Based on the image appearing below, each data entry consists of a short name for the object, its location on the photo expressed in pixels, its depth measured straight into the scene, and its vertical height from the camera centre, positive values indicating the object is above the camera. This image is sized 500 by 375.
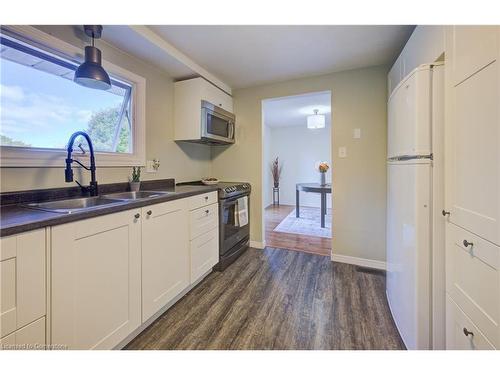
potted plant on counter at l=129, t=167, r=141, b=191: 1.93 +0.07
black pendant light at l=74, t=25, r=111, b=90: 1.40 +0.78
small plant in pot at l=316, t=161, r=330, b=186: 3.99 +0.32
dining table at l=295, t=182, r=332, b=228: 3.73 -0.04
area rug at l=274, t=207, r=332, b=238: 3.70 -0.74
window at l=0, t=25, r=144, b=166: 1.27 +0.60
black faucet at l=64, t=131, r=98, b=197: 1.36 +0.14
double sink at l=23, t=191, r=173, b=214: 1.25 -0.10
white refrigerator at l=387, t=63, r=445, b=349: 1.12 -0.11
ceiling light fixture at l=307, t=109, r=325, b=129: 3.92 +1.23
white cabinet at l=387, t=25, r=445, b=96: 1.12 +0.87
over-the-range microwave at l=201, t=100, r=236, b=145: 2.42 +0.79
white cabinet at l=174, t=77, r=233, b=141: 2.40 +0.95
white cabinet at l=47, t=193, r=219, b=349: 0.96 -0.49
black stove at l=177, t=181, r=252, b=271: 2.33 -0.47
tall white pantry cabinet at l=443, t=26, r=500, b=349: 0.74 +0.00
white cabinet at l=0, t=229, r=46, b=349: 0.78 -0.39
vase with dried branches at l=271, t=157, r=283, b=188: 6.28 +0.48
